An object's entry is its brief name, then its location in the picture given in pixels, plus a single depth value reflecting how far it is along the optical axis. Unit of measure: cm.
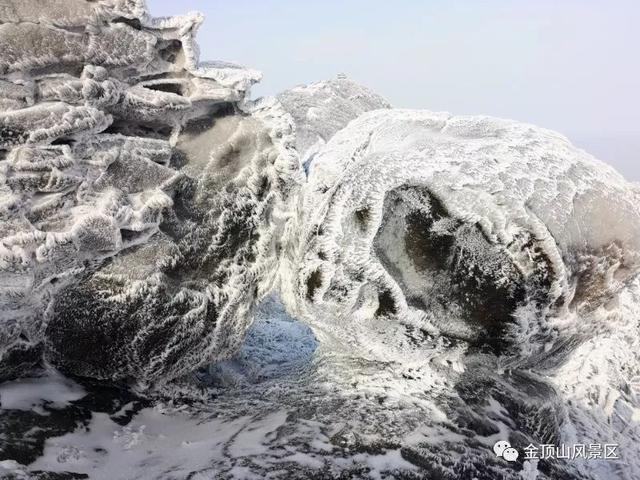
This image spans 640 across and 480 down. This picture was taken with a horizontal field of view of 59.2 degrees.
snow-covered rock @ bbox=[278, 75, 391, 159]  891
